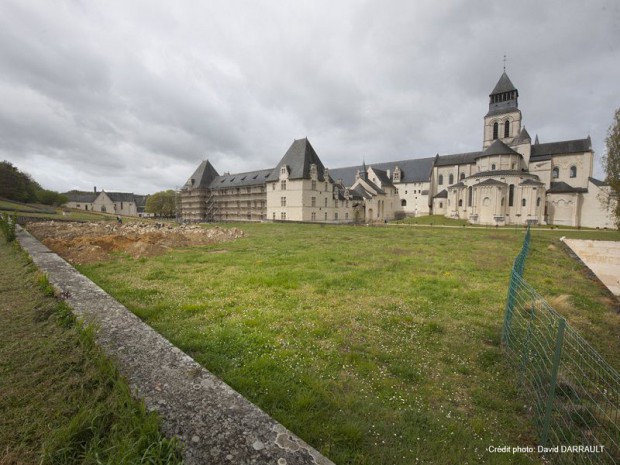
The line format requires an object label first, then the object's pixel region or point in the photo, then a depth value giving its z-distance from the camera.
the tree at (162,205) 88.28
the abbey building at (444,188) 42.75
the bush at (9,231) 13.21
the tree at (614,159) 22.42
